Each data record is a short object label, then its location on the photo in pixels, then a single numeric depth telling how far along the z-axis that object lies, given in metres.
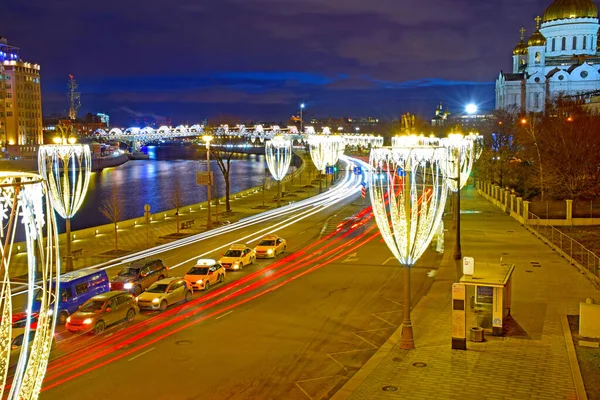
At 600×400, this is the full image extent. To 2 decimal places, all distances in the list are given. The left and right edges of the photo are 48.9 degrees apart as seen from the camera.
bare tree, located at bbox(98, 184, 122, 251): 33.42
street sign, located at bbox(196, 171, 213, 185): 40.66
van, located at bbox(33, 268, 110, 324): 20.03
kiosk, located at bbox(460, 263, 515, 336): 16.58
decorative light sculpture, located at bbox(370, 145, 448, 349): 16.00
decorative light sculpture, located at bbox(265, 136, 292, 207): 64.06
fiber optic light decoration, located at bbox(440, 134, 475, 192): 34.53
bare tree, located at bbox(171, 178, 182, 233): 46.38
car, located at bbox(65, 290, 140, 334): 18.08
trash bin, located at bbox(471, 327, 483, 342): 16.22
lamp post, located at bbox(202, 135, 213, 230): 39.88
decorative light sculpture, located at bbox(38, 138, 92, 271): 25.69
